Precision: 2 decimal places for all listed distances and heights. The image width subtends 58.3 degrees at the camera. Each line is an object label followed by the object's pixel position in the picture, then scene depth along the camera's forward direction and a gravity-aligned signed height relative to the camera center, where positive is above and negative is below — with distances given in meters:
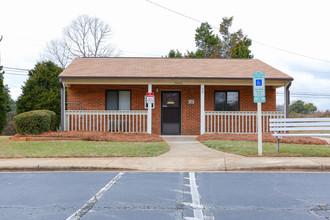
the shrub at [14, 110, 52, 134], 12.70 -0.37
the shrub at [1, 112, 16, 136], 22.38 -1.20
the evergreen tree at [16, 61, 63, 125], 19.44 +1.50
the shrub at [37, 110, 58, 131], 14.40 -0.33
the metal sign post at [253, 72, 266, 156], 8.41 +0.76
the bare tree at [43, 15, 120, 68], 35.84 +8.80
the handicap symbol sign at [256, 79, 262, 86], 8.44 +0.91
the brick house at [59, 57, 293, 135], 14.17 +0.90
